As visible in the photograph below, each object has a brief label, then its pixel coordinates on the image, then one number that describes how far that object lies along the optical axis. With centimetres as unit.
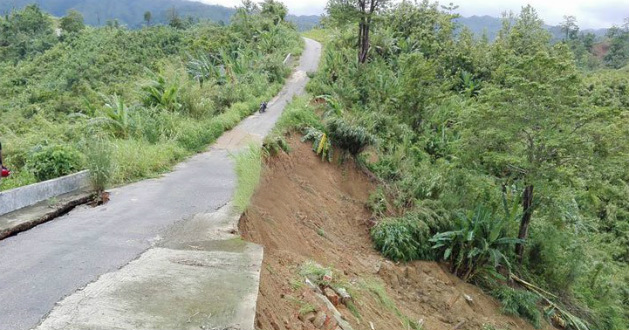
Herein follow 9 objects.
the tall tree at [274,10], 4084
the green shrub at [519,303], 1001
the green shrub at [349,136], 1384
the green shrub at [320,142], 1345
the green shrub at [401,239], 1034
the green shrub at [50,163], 822
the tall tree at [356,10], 2116
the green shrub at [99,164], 801
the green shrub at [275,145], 1145
